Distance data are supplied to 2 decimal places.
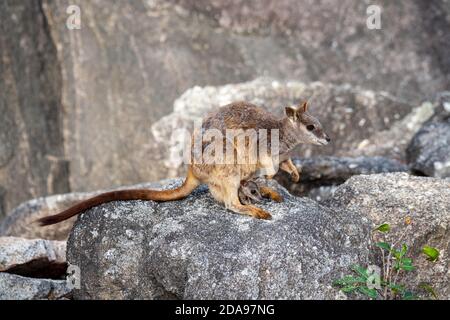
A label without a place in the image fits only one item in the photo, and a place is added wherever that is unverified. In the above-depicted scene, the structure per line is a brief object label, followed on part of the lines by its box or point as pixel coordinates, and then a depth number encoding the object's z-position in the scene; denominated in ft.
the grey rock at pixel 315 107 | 30.40
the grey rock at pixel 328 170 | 25.41
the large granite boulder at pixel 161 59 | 31.40
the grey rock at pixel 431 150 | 25.84
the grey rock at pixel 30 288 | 17.99
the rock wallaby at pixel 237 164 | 17.44
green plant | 15.80
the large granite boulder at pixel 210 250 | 15.78
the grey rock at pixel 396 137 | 29.27
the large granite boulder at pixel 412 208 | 17.26
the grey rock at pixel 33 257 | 19.99
